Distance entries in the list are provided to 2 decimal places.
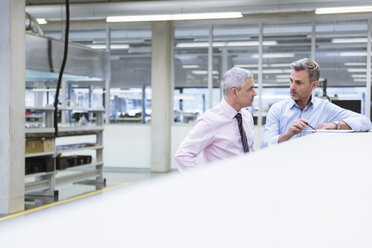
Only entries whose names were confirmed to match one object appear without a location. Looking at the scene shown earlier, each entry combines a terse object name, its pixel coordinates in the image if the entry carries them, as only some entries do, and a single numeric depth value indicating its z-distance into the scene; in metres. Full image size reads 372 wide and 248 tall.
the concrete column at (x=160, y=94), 10.00
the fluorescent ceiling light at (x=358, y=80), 9.27
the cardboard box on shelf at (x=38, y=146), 6.48
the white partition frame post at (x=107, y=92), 10.55
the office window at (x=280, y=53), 9.60
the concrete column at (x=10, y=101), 5.29
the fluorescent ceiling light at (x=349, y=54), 9.27
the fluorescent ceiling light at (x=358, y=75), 9.26
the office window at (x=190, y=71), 10.21
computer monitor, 6.45
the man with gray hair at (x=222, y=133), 2.63
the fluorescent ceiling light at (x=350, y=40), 9.22
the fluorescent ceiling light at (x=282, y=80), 9.70
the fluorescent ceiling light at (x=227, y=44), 9.76
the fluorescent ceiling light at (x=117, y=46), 10.55
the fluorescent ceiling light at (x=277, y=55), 9.65
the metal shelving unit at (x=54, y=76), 5.77
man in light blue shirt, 2.60
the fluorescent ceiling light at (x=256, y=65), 9.72
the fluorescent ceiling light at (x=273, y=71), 9.71
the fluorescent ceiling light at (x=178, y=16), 7.76
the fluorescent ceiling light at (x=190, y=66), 10.27
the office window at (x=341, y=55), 9.24
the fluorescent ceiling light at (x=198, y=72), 10.26
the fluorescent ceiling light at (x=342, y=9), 7.27
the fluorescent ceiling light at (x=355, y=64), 9.26
